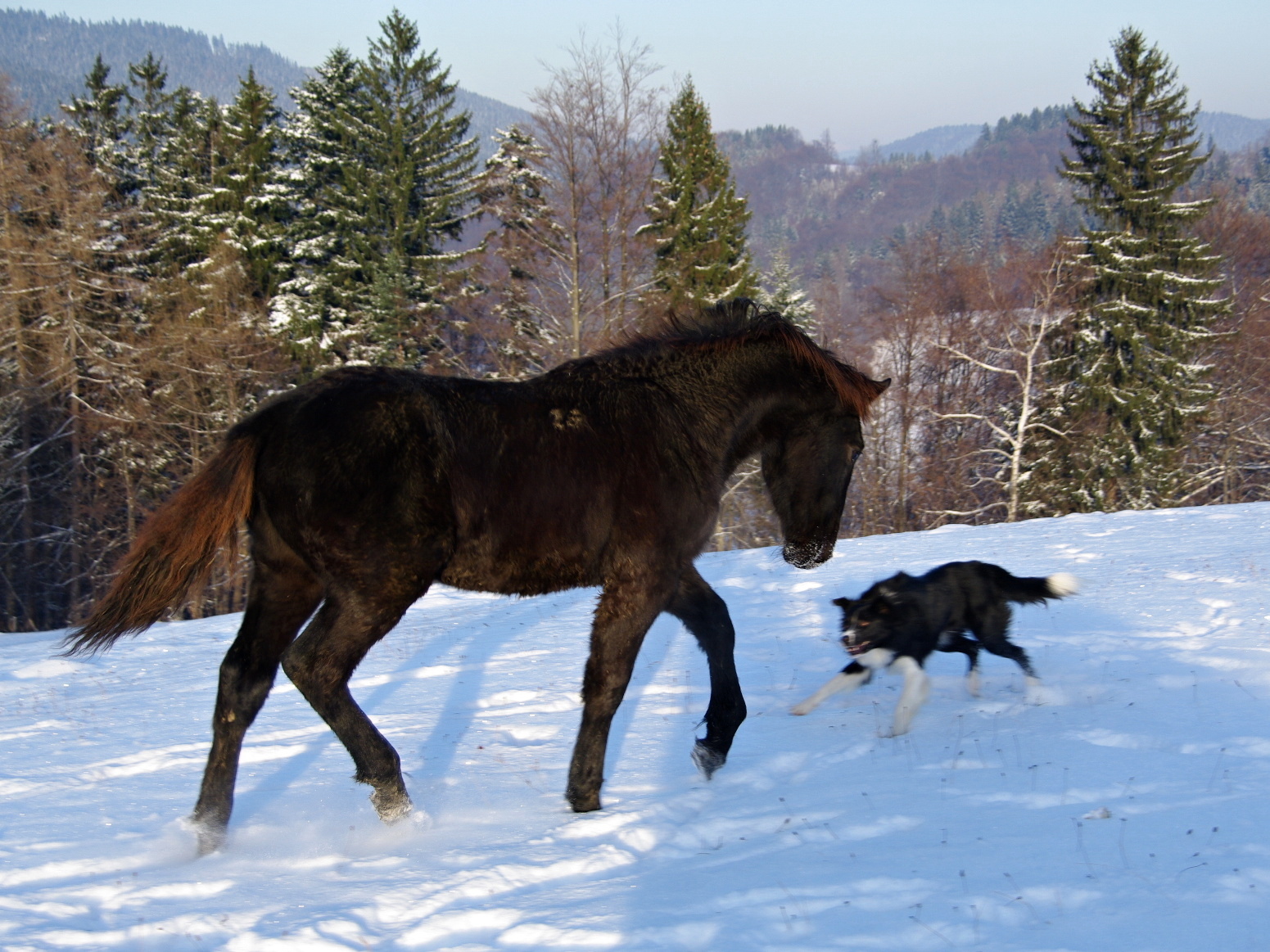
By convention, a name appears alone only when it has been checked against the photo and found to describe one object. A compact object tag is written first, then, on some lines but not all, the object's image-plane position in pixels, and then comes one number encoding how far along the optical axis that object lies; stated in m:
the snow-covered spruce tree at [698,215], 27.22
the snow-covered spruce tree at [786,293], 33.41
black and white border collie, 5.45
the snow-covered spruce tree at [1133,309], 29.55
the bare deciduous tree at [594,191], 22.94
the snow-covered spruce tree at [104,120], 33.81
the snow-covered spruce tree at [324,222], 27.50
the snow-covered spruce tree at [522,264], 23.47
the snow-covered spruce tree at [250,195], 29.19
